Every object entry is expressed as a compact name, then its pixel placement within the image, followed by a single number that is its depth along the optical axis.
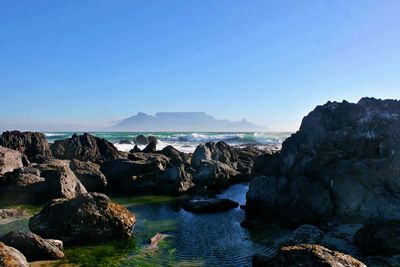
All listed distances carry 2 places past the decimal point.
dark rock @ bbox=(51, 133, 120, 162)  47.47
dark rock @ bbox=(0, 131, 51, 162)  45.91
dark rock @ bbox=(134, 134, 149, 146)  101.31
